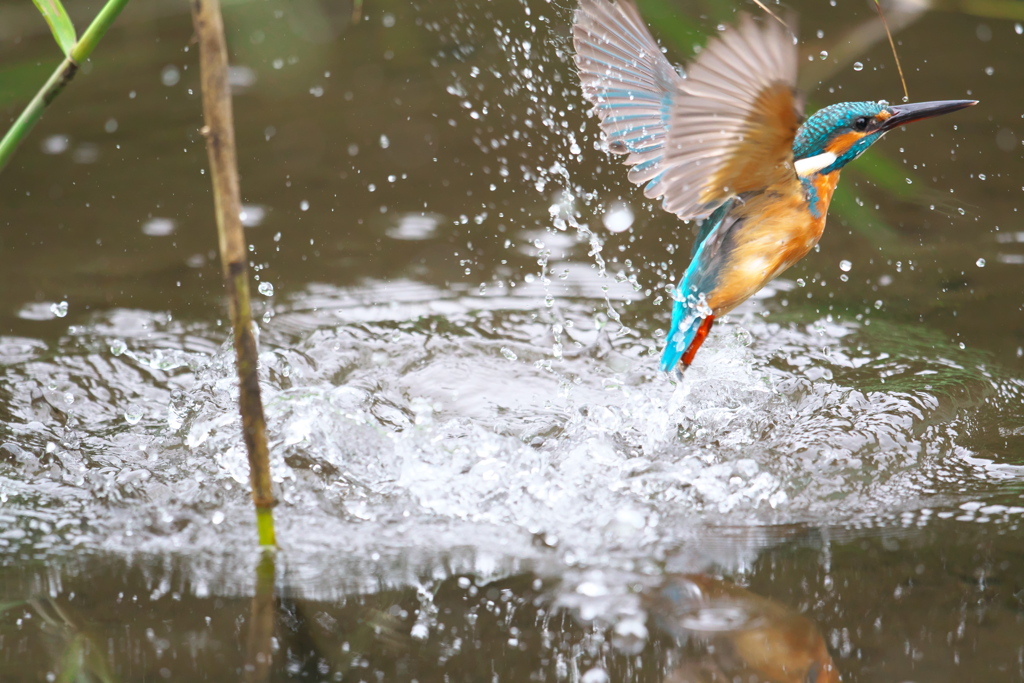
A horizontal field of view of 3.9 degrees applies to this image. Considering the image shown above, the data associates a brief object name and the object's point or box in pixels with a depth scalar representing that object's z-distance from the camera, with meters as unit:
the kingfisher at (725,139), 6.07
